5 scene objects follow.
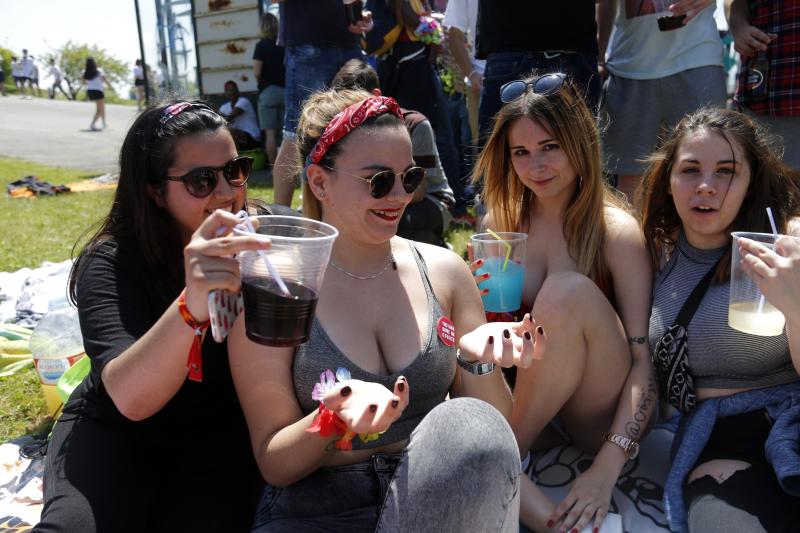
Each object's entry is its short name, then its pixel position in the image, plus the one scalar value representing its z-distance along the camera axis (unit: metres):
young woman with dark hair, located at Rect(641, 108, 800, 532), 2.00
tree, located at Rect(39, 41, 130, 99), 54.38
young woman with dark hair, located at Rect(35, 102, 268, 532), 2.08
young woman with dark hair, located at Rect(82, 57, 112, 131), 20.75
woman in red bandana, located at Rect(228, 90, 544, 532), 1.63
